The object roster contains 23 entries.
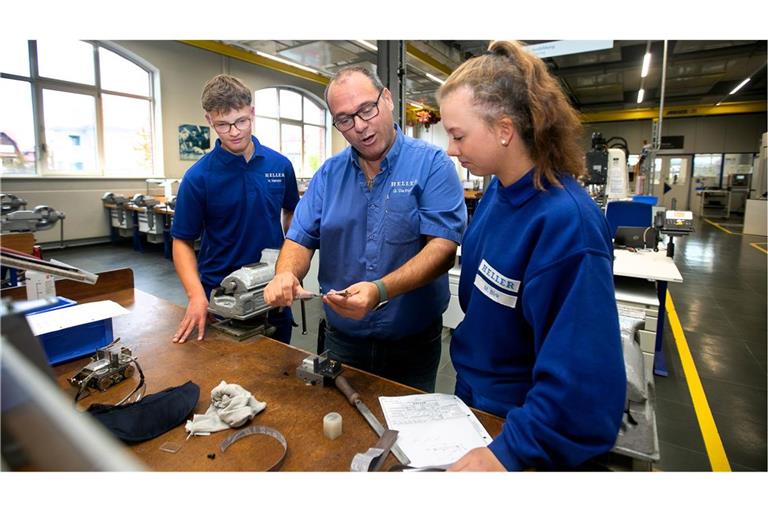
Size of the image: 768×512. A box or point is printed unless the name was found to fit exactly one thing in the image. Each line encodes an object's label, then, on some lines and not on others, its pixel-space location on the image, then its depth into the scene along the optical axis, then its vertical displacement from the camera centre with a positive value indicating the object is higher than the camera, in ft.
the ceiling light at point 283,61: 26.57 +8.86
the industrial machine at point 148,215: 19.43 -0.90
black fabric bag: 2.75 -1.47
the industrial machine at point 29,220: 5.88 -0.36
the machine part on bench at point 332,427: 2.74 -1.46
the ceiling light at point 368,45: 21.15 +7.66
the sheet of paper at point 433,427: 2.59 -1.51
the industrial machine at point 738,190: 38.90 +1.05
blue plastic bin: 3.70 -1.30
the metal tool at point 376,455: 2.40 -1.48
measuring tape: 2.67 -1.54
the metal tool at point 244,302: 4.35 -1.09
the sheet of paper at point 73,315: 3.62 -1.09
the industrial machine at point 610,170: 11.99 +0.85
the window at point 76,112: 19.49 +4.13
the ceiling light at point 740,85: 32.39 +9.16
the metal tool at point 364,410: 2.56 -1.48
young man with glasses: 4.96 -0.05
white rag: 2.85 -1.47
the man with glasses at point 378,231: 4.03 -0.33
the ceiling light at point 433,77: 28.04 +8.05
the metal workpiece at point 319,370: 3.44 -1.40
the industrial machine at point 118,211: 20.98 -0.79
